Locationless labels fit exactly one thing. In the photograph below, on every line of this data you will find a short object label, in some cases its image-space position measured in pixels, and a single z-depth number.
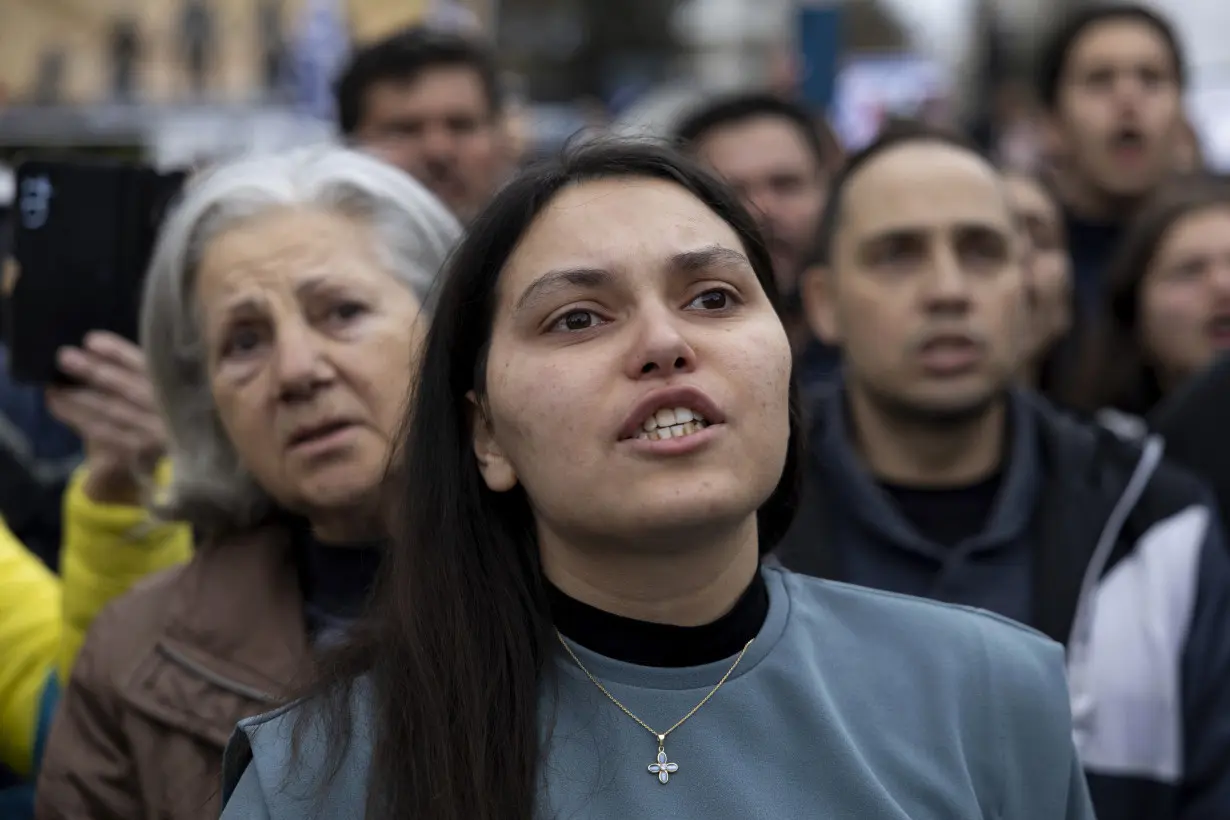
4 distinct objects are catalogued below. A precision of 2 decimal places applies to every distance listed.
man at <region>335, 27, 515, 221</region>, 5.30
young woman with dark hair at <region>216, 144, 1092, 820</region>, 2.16
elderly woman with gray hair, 2.79
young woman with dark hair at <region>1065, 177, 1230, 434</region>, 4.56
